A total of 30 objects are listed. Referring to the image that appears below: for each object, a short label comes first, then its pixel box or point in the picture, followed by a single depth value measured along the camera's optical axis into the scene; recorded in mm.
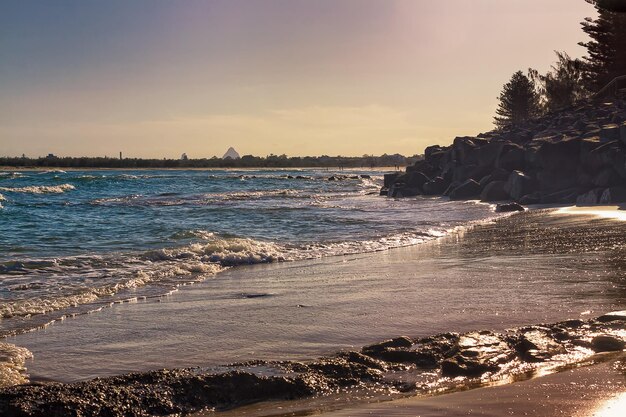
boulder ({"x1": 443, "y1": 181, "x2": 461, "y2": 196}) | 31894
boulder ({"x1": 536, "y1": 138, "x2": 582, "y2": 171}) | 23672
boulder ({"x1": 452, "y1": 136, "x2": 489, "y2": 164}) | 33219
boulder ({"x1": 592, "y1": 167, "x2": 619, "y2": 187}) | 20406
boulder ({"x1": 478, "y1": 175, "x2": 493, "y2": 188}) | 29141
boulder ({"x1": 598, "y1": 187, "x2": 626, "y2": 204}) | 19344
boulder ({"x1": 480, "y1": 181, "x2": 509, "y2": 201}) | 26719
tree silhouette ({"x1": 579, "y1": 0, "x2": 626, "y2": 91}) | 41625
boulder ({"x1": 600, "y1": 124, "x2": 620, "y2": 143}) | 21656
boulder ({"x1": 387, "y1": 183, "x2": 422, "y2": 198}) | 35406
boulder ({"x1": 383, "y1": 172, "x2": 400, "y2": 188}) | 41562
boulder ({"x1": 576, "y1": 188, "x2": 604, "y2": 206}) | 20250
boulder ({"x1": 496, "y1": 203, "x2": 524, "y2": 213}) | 21922
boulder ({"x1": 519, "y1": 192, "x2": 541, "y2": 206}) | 23672
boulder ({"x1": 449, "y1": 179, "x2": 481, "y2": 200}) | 29395
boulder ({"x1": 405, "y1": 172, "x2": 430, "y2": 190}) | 37344
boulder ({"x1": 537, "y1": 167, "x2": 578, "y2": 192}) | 23777
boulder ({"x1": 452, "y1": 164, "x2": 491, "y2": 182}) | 31438
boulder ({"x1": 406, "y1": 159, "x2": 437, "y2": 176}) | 39631
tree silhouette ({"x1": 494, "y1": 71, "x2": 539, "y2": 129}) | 65688
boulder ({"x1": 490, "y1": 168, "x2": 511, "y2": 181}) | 27859
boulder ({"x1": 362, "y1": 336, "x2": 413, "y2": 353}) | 5352
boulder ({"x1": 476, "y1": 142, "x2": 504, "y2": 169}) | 31047
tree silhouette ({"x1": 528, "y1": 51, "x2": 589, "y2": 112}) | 54984
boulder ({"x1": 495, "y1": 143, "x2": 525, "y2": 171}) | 27953
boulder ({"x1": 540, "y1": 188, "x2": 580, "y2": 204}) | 22453
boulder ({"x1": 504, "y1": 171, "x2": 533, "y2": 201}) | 25078
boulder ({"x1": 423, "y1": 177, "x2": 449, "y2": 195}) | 34566
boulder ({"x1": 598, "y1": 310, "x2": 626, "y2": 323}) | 5926
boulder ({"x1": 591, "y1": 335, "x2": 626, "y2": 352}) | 5168
